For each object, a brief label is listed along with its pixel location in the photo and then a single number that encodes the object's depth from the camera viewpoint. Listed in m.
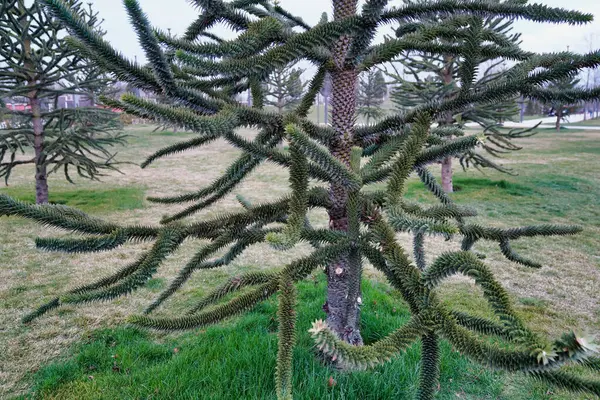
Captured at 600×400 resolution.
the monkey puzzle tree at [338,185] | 1.67
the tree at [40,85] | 8.95
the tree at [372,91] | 33.00
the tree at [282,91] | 24.31
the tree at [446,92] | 10.51
